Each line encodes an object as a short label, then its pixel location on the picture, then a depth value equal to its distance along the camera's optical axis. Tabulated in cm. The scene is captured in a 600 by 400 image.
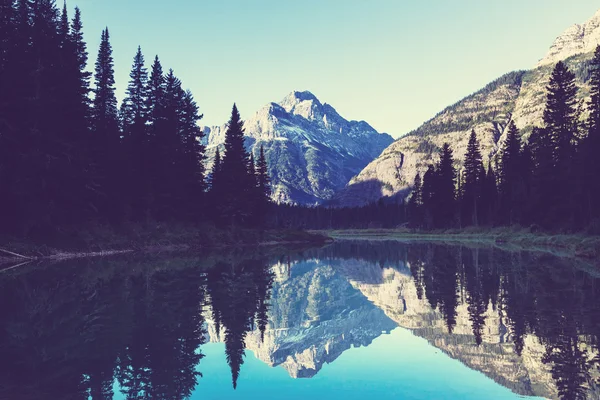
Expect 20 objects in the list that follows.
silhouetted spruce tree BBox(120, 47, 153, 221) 5681
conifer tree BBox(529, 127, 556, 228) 6156
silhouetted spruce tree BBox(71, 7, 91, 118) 4922
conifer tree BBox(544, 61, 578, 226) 5622
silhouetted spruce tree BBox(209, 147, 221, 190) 7608
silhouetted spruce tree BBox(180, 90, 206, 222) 6602
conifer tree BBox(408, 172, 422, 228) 13731
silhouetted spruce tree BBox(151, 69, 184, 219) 6047
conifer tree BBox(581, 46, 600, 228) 5191
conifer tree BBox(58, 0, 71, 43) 5118
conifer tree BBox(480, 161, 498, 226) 10170
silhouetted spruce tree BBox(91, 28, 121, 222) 5162
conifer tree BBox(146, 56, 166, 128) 6525
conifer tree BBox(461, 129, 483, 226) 10412
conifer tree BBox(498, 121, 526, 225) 7856
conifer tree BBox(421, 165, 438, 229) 11394
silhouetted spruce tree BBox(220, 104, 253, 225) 7056
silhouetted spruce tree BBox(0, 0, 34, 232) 3753
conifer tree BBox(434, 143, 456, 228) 10925
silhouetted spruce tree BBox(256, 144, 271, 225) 8097
